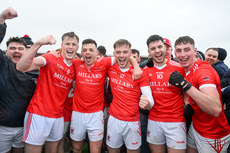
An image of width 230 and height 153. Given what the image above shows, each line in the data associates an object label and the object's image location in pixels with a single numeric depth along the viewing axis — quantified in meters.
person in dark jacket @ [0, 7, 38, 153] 2.37
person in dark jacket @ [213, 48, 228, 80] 3.84
